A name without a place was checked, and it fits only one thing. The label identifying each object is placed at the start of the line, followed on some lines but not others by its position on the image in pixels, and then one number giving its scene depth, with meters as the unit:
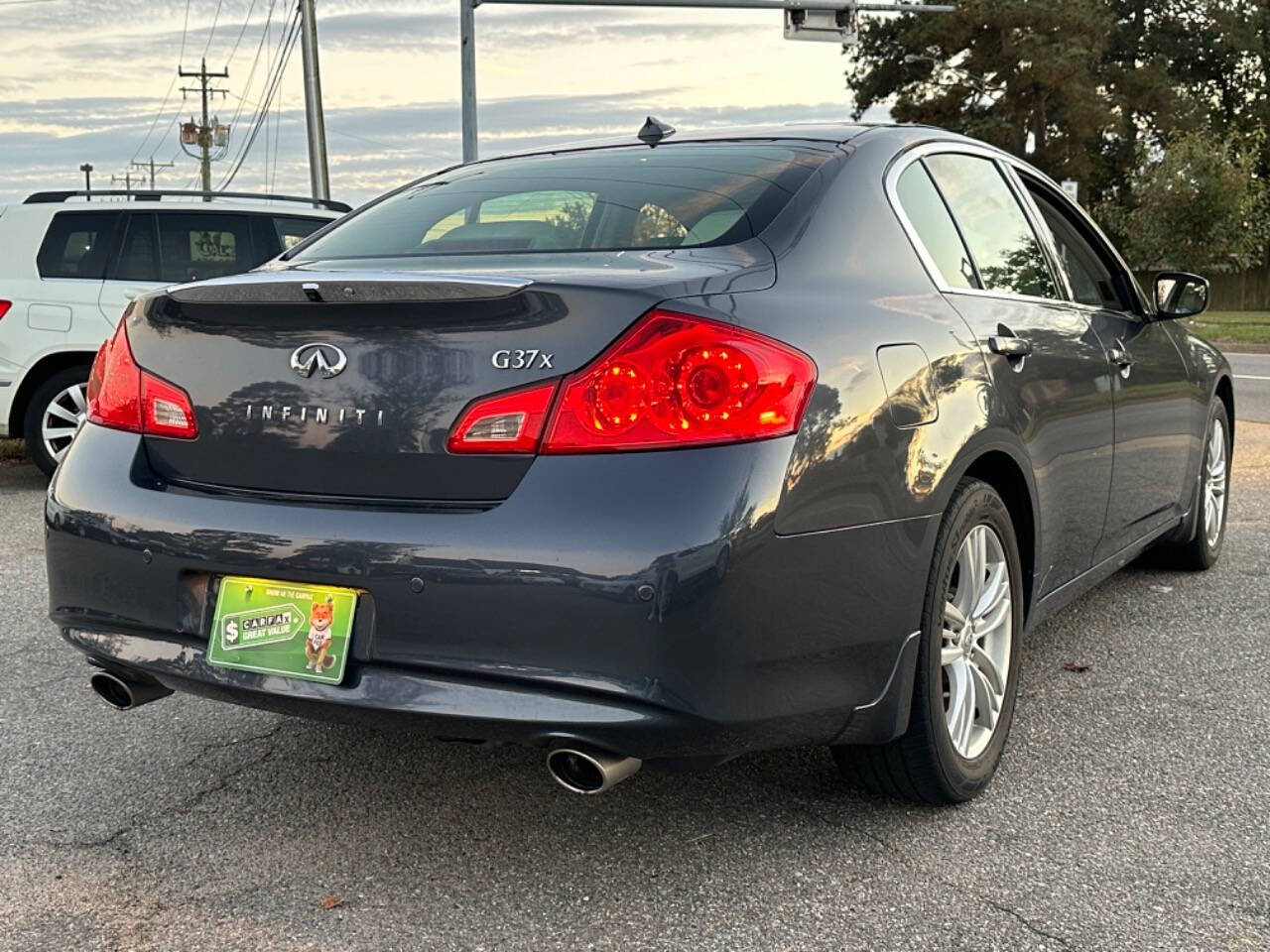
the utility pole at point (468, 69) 18.53
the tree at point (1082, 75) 43.44
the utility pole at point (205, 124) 62.25
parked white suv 8.20
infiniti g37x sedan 2.51
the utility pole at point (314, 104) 19.72
